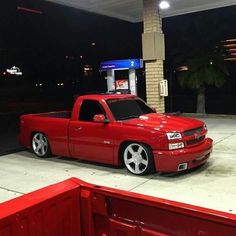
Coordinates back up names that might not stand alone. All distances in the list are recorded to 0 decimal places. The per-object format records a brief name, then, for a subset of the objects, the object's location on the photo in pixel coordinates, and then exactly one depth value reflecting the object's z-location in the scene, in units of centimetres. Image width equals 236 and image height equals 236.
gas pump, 1024
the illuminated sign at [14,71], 4987
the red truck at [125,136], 538
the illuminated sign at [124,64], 1015
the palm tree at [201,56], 1346
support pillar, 902
